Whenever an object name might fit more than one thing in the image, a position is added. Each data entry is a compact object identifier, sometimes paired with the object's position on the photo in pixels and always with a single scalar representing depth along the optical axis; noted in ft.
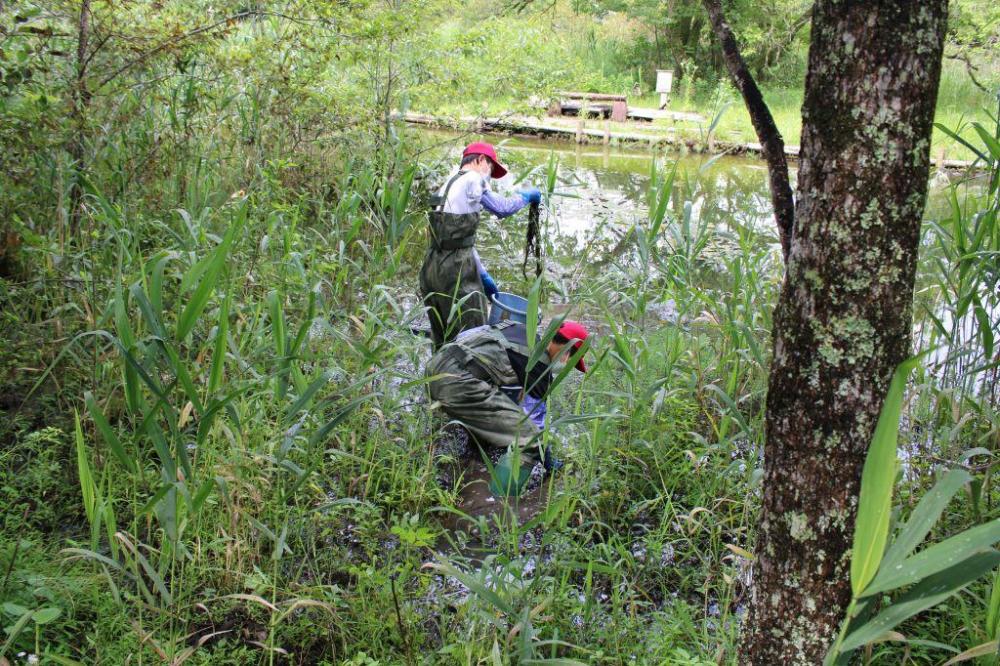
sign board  64.81
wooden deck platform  48.93
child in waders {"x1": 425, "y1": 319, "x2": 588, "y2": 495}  13.19
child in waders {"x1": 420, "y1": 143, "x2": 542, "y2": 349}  16.38
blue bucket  14.26
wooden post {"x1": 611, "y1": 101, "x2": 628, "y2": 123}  59.88
